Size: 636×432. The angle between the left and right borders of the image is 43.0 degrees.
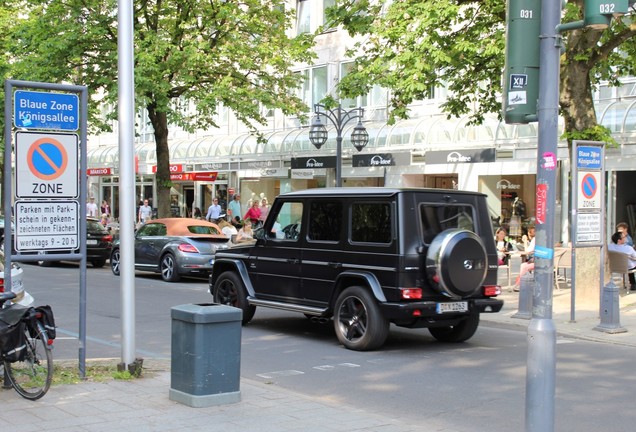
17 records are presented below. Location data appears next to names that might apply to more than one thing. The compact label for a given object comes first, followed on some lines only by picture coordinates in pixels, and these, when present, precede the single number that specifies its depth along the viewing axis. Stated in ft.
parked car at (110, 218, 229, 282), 62.85
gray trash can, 22.77
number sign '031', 18.67
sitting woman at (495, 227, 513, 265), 60.54
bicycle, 22.82
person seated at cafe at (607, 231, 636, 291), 55.06
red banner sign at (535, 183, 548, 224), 17.87
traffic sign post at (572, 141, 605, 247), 42.80
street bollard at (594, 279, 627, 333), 39.52
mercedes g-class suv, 32.55
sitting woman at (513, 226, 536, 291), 53.31
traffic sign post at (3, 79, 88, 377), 25.40
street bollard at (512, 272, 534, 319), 44.09
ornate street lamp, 77.92
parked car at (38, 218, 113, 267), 78.79
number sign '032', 18.10
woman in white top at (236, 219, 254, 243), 68.85
